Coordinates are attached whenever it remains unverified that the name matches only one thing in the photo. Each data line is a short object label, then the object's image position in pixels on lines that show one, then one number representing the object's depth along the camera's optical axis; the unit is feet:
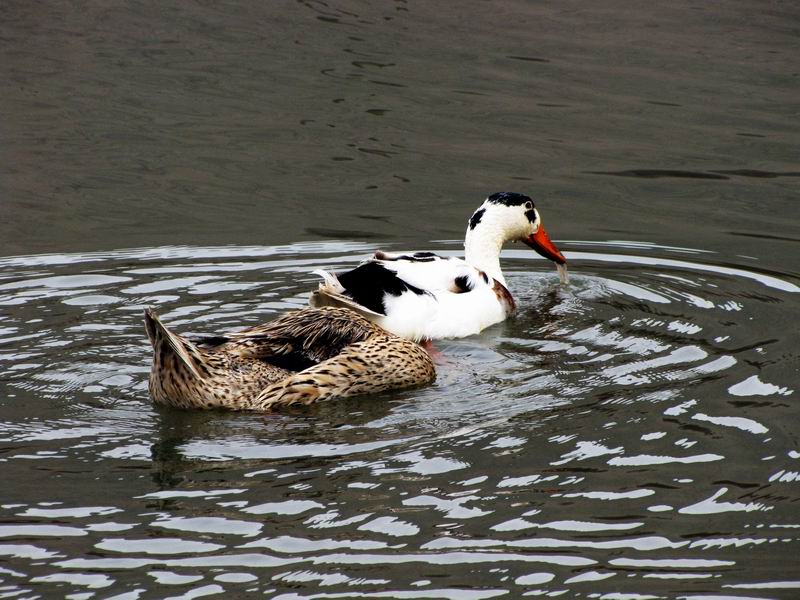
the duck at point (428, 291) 62.39
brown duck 50.14
